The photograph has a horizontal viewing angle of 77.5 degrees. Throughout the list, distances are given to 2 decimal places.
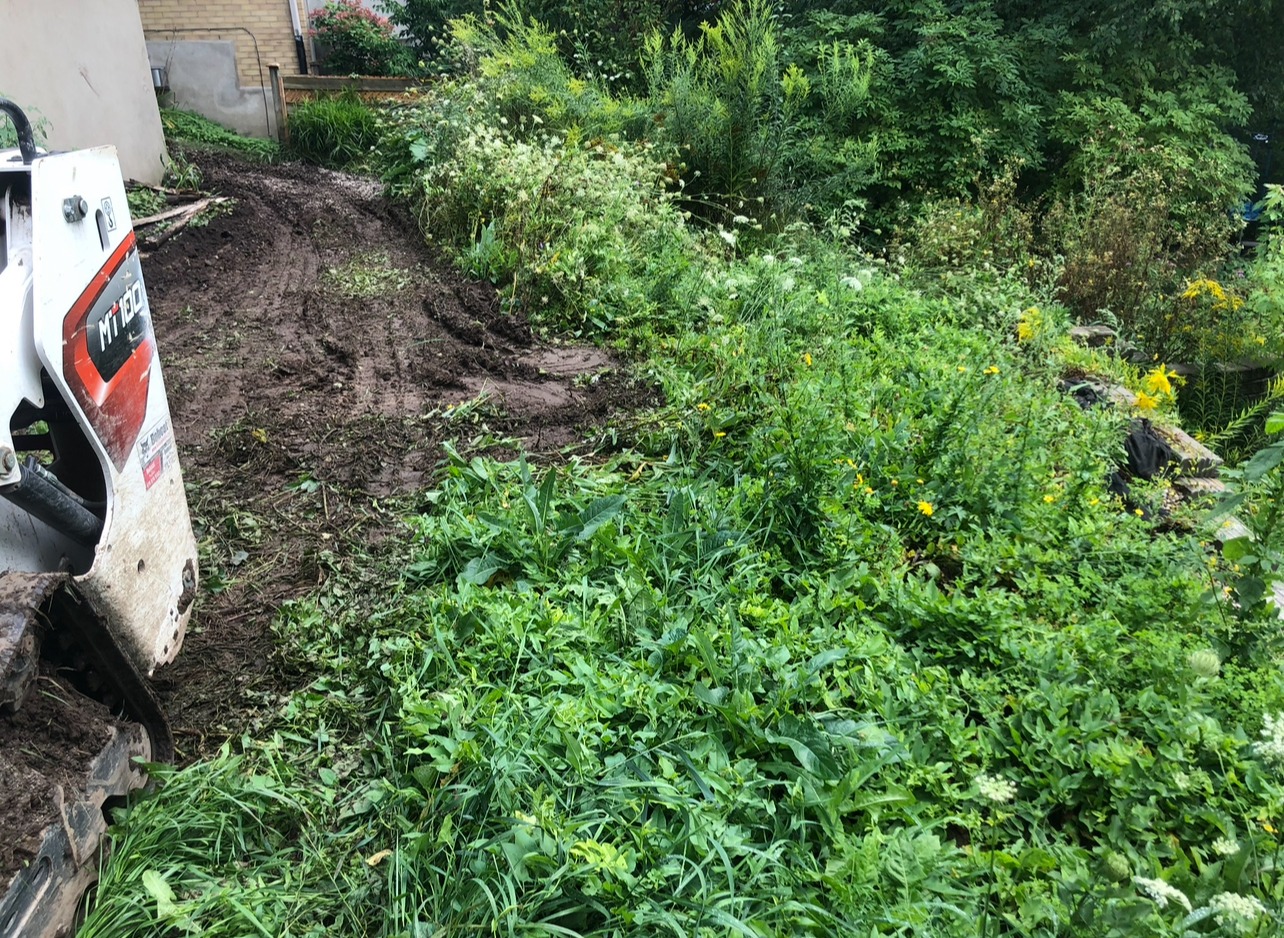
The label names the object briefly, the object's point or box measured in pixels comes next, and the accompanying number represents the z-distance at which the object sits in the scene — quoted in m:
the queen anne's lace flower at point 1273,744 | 1.54
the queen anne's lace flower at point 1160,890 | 1.32
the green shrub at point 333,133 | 10.76
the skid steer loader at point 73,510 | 1.67
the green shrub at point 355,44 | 13.22
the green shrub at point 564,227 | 5.22
